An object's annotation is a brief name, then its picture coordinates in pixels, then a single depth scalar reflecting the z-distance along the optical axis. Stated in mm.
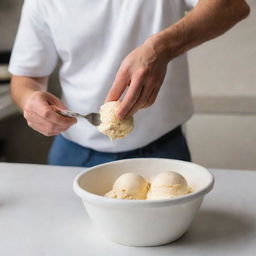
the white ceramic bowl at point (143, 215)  801
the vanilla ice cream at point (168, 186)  848
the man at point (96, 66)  1211
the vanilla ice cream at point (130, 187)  861
